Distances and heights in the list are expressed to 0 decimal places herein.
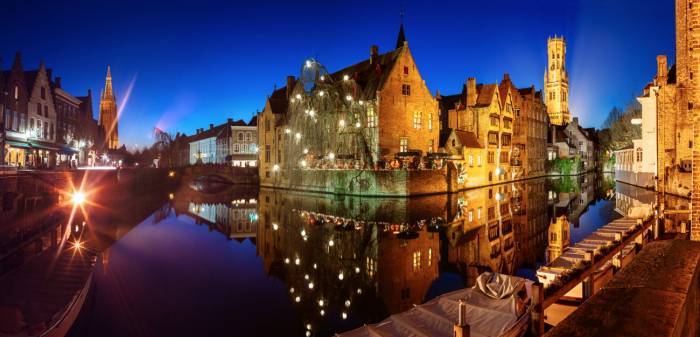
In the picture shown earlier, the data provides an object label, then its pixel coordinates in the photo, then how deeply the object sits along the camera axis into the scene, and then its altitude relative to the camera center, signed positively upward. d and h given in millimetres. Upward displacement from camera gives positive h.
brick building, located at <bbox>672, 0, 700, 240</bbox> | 12320 +1628
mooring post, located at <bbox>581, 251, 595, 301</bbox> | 9336 -2828
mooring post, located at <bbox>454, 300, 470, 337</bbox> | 5996 -2395
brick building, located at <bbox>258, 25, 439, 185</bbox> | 48125 +7089
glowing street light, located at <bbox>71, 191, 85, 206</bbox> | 41794 -3381
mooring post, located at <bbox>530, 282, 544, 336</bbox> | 6660 -2419
